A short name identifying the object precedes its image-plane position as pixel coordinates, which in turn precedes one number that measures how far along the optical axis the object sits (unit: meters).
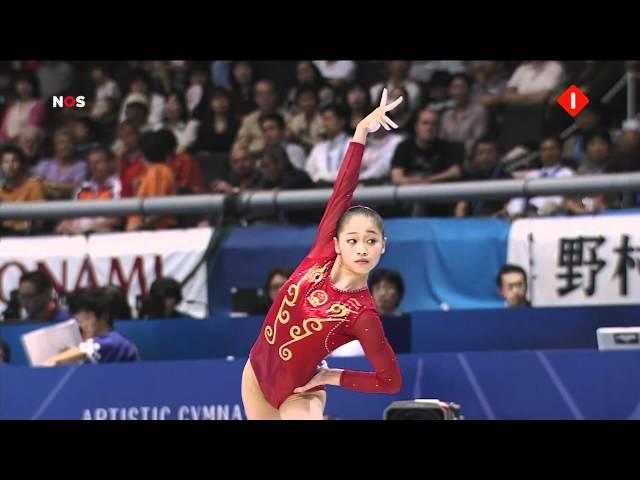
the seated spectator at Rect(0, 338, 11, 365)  17.56
